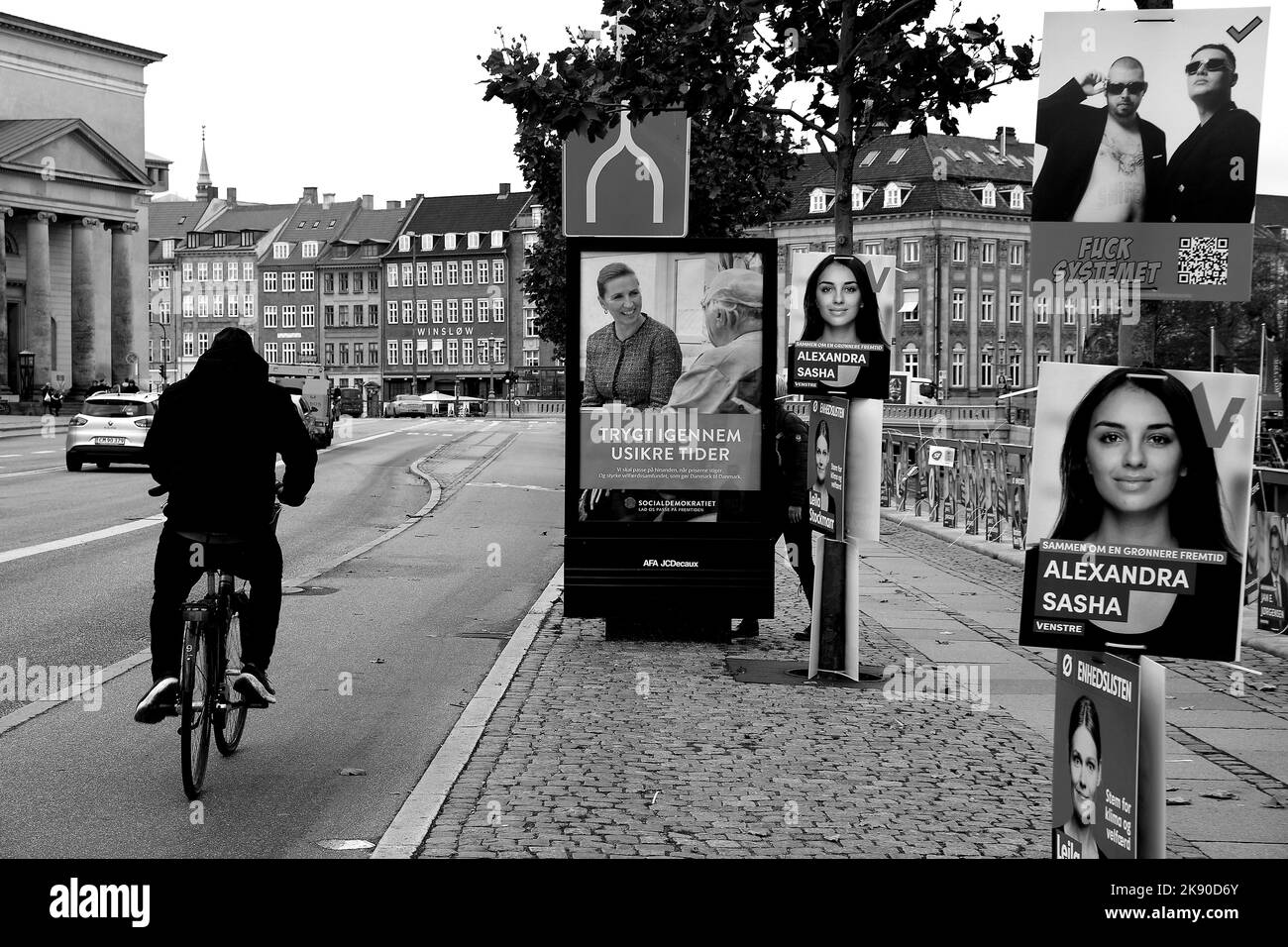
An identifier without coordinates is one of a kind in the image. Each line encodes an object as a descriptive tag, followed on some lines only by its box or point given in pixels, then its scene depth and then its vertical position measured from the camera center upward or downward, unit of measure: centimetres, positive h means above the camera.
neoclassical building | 8300 +720
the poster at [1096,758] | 456 -110
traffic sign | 1227 +127
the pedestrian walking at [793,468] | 1227 -80
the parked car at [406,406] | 10594 -318
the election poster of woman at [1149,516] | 462 -43
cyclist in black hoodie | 746 -51
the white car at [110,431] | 3231 -149
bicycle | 717 -137
